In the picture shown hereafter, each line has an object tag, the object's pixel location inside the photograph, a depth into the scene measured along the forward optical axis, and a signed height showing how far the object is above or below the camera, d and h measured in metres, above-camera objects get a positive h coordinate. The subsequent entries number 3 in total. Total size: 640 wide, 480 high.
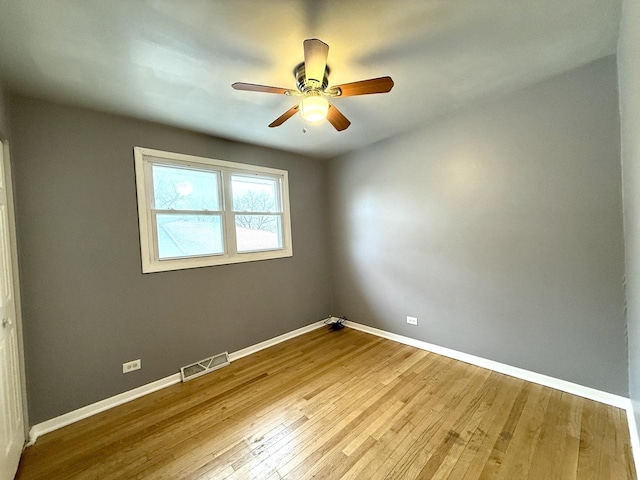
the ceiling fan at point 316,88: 1.42 +0.95
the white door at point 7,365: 1.45 -0.72
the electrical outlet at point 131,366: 2.28 -1.12
